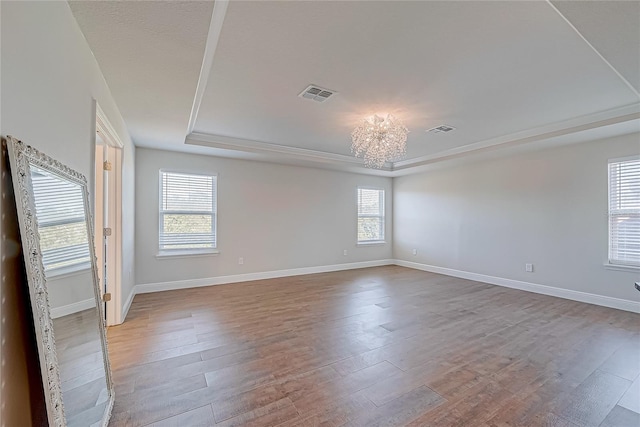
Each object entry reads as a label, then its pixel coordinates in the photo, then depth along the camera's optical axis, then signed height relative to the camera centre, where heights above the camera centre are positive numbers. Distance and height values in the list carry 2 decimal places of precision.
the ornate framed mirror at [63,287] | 1.07 -0.36
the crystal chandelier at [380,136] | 3.62 +0.99
